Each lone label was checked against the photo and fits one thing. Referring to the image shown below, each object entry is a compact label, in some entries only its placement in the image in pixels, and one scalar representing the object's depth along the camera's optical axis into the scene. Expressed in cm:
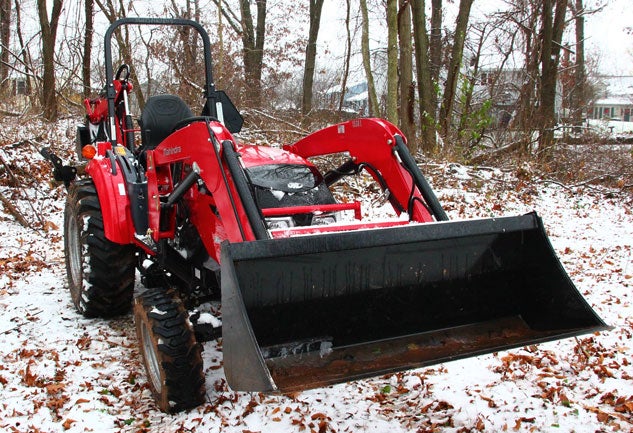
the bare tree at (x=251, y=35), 1967
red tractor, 309
